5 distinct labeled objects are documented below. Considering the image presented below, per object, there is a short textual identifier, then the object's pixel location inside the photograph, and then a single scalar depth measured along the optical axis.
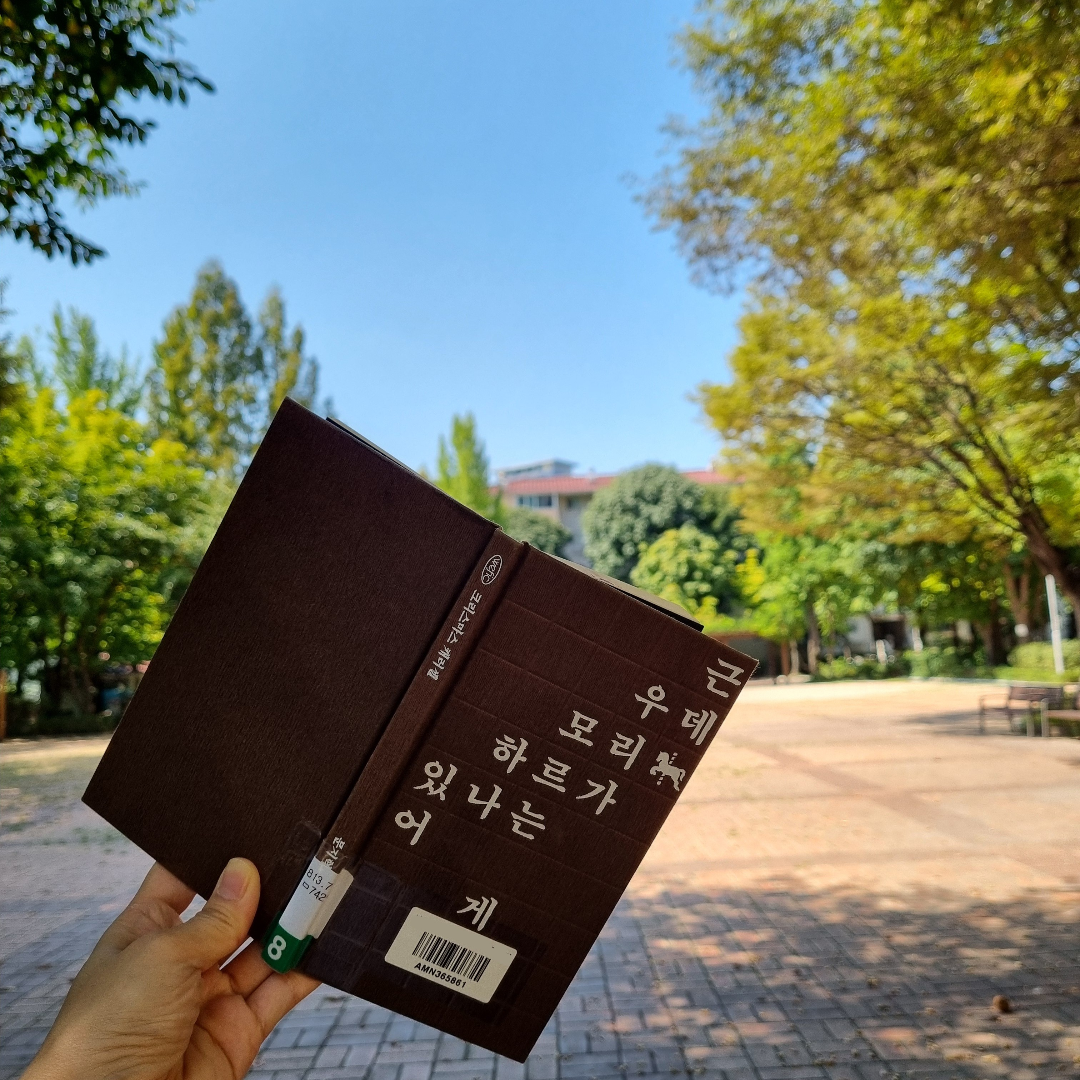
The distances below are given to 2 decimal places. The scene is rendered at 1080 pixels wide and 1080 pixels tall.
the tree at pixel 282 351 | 26.59
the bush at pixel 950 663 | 22.44
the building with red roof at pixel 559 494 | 44.41
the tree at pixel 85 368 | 20.36
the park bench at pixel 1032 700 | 11.22
